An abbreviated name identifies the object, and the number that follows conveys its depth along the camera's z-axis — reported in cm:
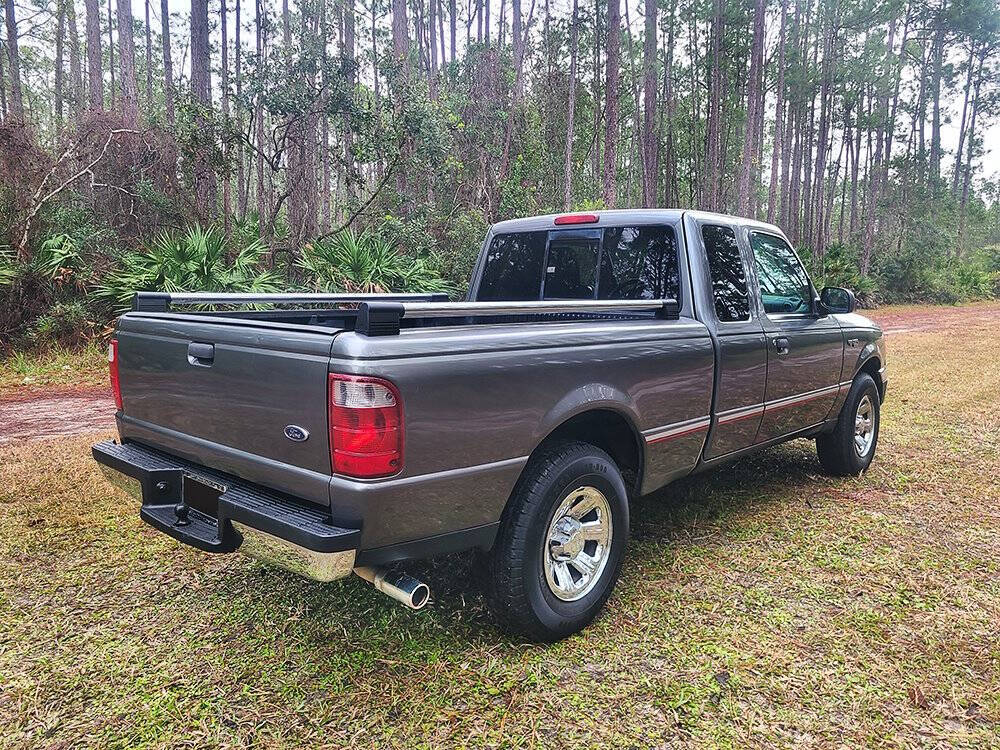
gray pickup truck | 229
